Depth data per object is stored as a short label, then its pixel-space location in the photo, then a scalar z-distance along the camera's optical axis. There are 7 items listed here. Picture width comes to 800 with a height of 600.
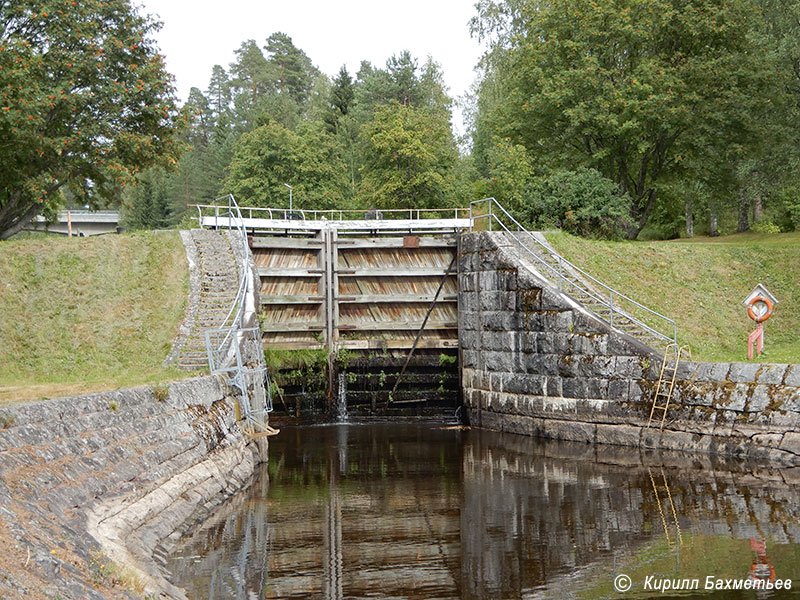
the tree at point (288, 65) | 88.69
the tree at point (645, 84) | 33.22
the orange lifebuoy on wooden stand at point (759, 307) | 20.63
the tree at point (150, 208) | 75.69
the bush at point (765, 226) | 39.84
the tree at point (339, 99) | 61.38
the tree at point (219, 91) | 92.75
